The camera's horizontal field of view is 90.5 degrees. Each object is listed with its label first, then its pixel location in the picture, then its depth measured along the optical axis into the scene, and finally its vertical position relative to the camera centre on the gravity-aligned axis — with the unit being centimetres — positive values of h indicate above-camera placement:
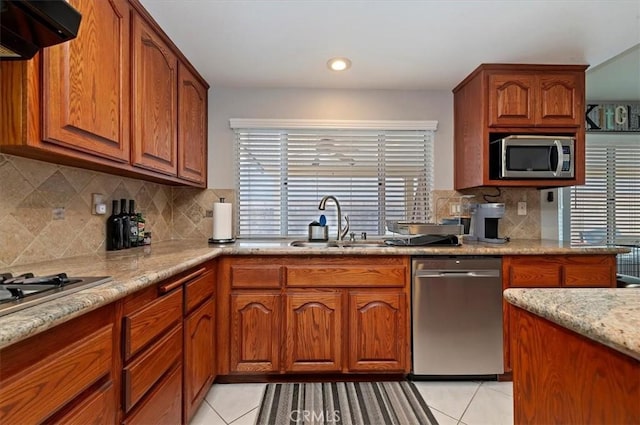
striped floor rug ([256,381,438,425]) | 173 -113
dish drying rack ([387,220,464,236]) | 232 -11
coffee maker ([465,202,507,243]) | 245 -7
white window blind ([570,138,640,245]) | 312 +26
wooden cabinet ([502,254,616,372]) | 209 -37
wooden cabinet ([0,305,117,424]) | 66 -39
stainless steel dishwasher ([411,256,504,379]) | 207 -67
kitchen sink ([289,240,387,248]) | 225 -23
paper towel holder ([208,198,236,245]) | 235 -21
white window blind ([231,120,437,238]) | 277 +34
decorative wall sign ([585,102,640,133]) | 315 +97
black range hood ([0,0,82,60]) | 78 +50
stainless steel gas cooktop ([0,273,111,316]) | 77 -22
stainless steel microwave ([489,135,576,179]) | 233 +42
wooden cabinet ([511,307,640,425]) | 57 -35
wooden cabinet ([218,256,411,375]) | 206 -66
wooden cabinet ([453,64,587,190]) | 234 +80
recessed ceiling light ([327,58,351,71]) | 225 +108
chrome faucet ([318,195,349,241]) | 245 -4
